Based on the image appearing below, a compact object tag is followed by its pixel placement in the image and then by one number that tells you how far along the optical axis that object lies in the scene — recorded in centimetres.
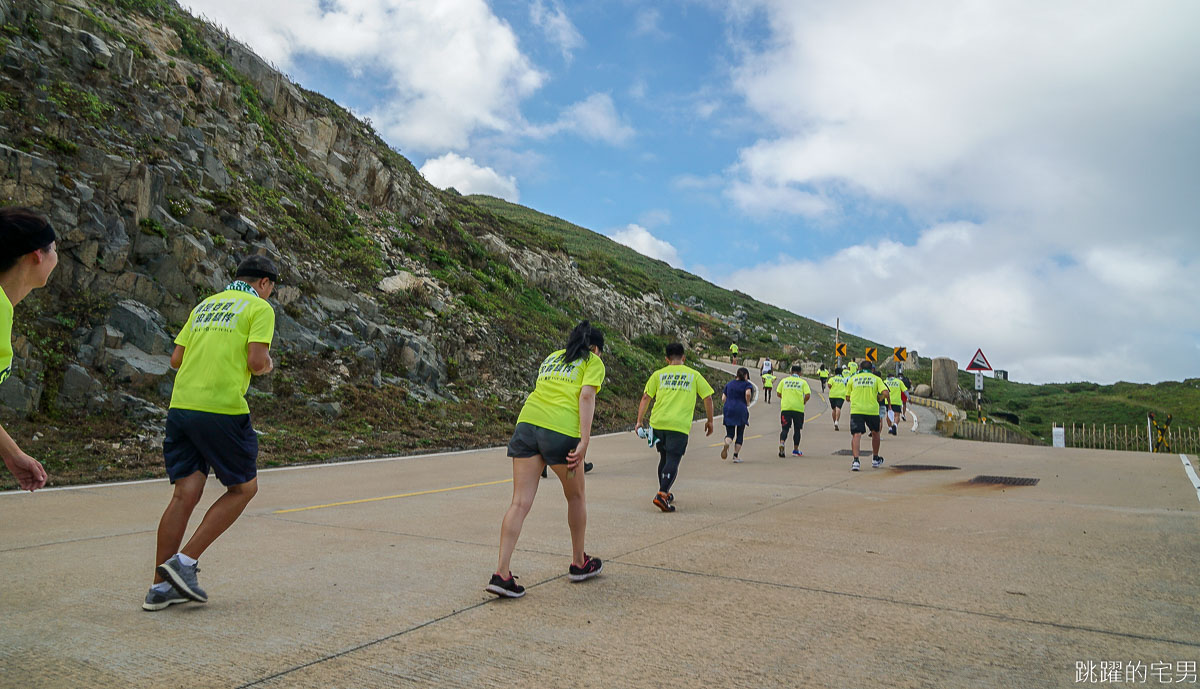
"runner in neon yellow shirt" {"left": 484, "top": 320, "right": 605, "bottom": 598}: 502
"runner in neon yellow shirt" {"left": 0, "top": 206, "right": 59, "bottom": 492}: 325
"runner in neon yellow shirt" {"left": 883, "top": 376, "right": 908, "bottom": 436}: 2175
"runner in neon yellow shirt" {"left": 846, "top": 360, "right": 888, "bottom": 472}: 1363
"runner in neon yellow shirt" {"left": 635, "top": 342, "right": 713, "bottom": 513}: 910
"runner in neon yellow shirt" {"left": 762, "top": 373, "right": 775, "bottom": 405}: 3344
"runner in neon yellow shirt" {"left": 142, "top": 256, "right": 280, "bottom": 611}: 441
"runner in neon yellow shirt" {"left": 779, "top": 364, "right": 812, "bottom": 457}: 1600
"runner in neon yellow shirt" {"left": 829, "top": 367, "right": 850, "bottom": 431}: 2380
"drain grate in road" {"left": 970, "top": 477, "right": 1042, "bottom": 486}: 1136
